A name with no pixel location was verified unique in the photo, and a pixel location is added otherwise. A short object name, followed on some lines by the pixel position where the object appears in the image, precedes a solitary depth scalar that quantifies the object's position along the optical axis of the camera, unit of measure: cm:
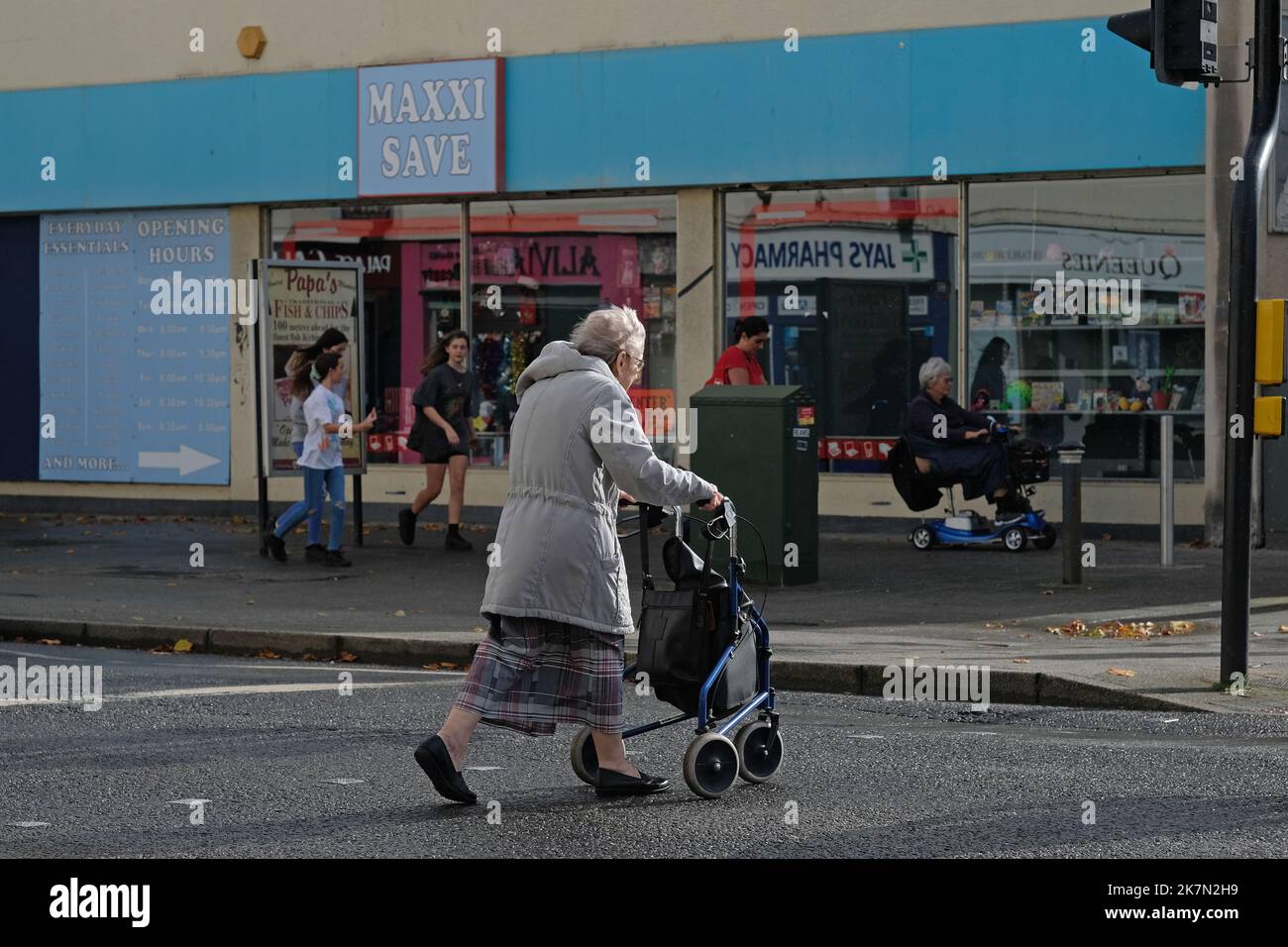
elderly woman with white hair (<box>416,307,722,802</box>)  729
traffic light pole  970
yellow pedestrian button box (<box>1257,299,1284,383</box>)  977
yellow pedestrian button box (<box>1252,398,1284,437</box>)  970
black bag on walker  744
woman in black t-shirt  1711
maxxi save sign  1981
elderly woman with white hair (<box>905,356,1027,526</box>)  1647
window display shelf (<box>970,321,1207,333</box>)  1789
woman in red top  1558
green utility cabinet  1437
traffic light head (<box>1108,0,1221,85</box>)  980
